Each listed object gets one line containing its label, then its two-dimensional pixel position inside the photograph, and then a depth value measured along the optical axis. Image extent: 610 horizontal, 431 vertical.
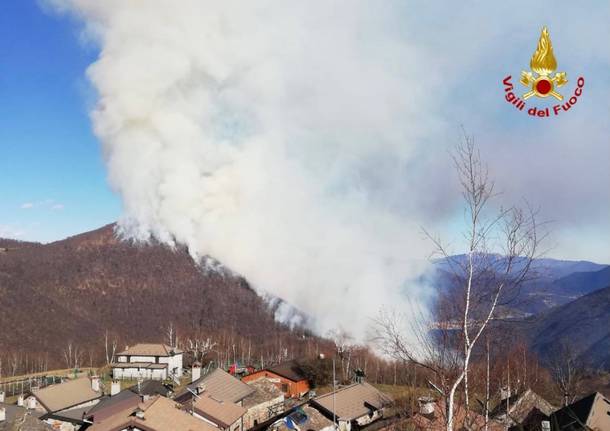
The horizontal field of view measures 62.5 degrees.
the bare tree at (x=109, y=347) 59.94
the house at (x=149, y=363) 50.28
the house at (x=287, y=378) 39.72
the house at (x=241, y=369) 47.09
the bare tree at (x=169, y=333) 69.62
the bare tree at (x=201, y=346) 57.79
